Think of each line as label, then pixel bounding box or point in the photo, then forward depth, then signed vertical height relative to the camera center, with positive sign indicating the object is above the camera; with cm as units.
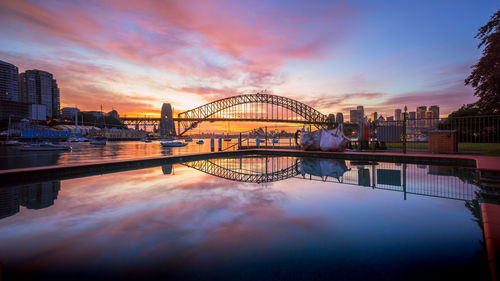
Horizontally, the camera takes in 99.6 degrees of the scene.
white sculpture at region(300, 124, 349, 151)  1105 -10
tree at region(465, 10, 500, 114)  811 +266
